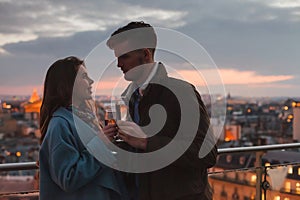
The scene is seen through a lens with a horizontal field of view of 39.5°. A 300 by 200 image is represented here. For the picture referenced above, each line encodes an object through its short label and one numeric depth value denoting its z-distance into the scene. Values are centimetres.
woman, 136
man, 134
